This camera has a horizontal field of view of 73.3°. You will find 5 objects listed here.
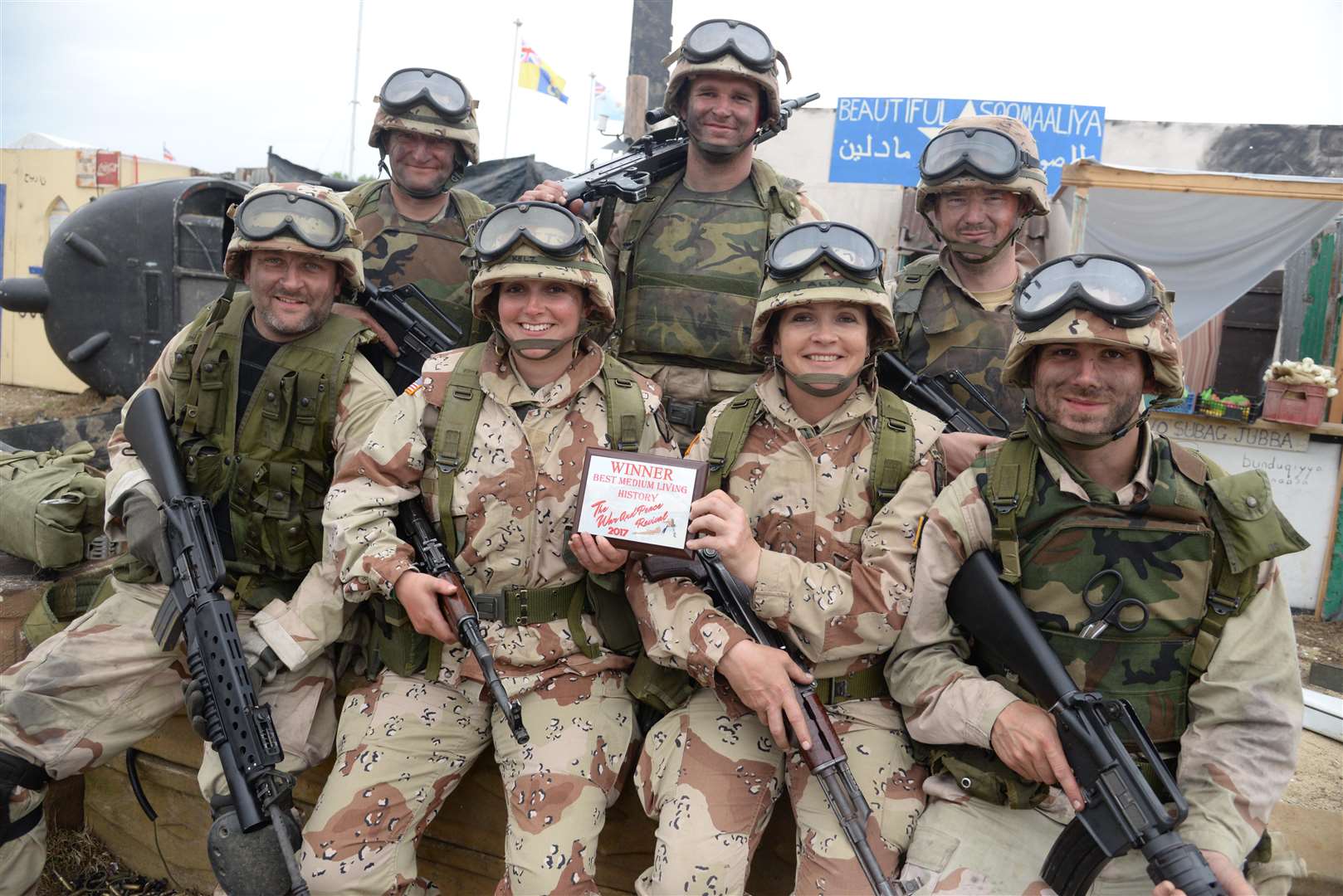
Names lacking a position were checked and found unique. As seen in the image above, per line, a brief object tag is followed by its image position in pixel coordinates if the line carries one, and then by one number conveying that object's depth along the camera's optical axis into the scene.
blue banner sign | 10.30
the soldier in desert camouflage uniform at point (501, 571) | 2.97
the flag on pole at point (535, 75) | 18.06
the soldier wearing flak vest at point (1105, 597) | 2.54
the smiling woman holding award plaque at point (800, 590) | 2.74
